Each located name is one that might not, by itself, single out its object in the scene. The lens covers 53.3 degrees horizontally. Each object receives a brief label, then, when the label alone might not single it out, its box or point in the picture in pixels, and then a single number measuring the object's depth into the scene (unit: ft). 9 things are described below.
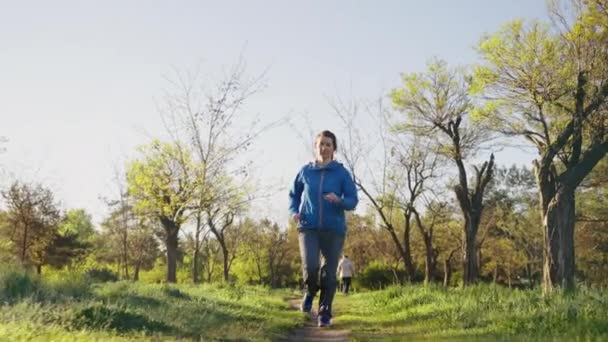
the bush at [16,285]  26.76
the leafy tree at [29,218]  125.80
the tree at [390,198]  100.12
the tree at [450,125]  84.28
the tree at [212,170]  70.38
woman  24.57
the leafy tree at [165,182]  79.97
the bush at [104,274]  71.57
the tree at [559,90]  46.83
